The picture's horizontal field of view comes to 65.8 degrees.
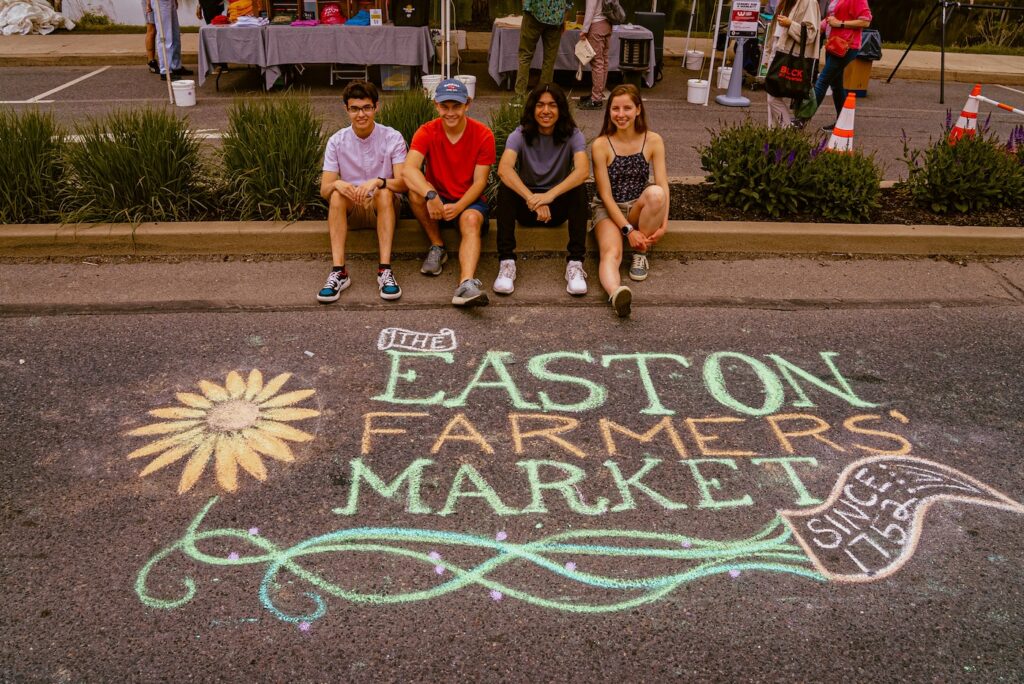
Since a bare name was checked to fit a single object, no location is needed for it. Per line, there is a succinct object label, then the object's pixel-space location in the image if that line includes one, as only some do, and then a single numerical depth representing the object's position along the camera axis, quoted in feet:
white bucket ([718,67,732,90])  35.94
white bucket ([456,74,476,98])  30.99
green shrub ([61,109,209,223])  17.19
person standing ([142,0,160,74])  34.87
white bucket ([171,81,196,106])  30.91
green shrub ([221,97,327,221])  17.54
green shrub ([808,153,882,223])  18.22
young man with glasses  15.64
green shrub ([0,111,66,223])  17.11
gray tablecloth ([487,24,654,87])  34.17
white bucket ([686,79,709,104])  33.73
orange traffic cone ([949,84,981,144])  21.11
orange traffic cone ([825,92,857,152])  20.97
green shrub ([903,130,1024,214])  18.71
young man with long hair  15.90
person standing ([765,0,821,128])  22.71
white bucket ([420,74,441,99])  29.95
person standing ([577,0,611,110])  30.70
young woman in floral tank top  16.02
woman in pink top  25.18
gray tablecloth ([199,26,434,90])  32.78
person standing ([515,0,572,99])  29.53
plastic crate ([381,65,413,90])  34.06
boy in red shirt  15.57
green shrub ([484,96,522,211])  18.56
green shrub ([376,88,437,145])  18.35
